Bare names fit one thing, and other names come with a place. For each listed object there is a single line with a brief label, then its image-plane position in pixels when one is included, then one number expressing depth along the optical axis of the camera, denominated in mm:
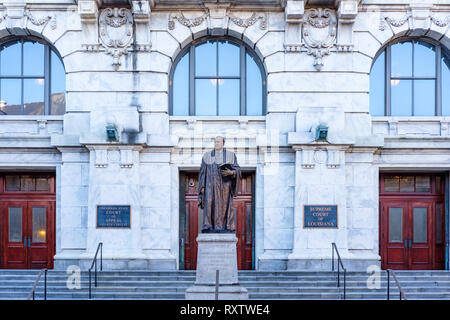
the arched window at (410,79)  18625
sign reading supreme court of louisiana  17406
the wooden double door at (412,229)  18688
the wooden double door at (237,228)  18547
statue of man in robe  13828
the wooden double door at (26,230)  18625
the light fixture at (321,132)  17156
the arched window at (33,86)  18578
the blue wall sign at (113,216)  17406
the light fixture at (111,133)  17078
